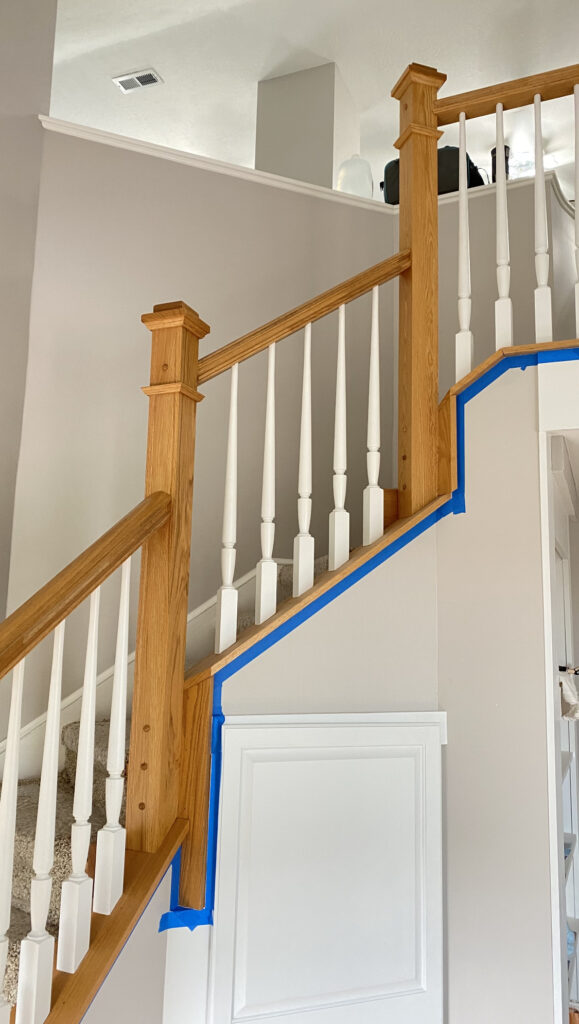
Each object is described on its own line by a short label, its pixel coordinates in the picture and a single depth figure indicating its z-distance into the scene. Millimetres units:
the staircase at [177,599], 1424
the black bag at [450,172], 3649
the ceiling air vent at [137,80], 4414
